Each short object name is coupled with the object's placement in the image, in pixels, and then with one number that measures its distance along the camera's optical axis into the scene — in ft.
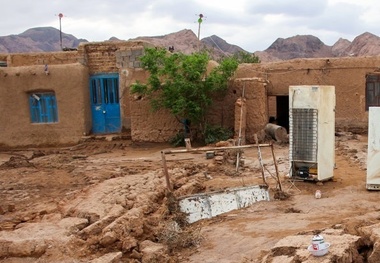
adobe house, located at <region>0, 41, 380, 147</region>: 48.88
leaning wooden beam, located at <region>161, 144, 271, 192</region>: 22.14
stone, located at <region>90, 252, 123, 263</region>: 16.25
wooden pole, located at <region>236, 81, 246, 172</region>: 41.49
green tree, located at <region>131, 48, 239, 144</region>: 45.27
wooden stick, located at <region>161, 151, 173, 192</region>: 22.24
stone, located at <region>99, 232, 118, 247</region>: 17.70
